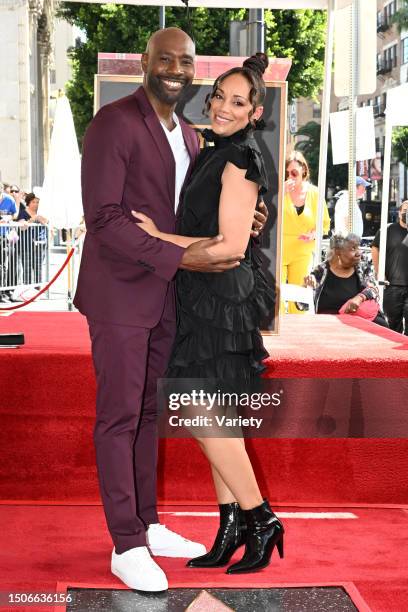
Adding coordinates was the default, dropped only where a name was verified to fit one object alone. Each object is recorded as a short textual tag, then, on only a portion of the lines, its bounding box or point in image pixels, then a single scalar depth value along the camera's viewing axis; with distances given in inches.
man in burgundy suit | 138.7
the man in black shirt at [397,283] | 369.4
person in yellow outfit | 340.2
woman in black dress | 139.4
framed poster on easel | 208.1
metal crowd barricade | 529.0
